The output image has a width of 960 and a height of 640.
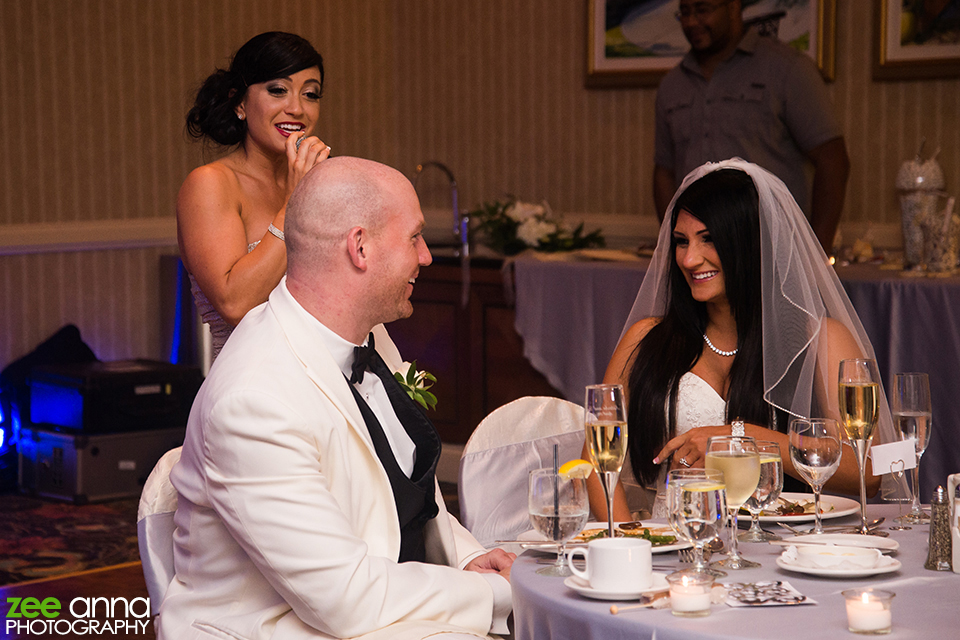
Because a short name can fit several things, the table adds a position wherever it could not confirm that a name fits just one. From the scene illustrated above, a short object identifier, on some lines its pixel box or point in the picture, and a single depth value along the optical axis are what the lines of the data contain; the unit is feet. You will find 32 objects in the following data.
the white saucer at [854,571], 11.72
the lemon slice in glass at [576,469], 12.10
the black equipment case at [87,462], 25.59
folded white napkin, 11.79
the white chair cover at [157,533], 12.97
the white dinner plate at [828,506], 12.82
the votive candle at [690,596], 11.25
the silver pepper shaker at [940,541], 11.85
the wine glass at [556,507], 11.89
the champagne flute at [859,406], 12.79
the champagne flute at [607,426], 12.16
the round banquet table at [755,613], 11.12
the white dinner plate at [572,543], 12.13
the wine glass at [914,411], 12.98
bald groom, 12.01
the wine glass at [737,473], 12.03
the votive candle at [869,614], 11.04
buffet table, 19.58
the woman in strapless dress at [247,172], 14.96
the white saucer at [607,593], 11.45
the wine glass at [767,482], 12.29
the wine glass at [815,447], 12.43
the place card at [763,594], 11.41
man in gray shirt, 24.14
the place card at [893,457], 12.63
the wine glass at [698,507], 11.64
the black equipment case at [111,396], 25.87
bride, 14.79
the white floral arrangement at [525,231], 27.93
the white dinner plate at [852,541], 12.12
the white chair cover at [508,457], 14.50
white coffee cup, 11.46
